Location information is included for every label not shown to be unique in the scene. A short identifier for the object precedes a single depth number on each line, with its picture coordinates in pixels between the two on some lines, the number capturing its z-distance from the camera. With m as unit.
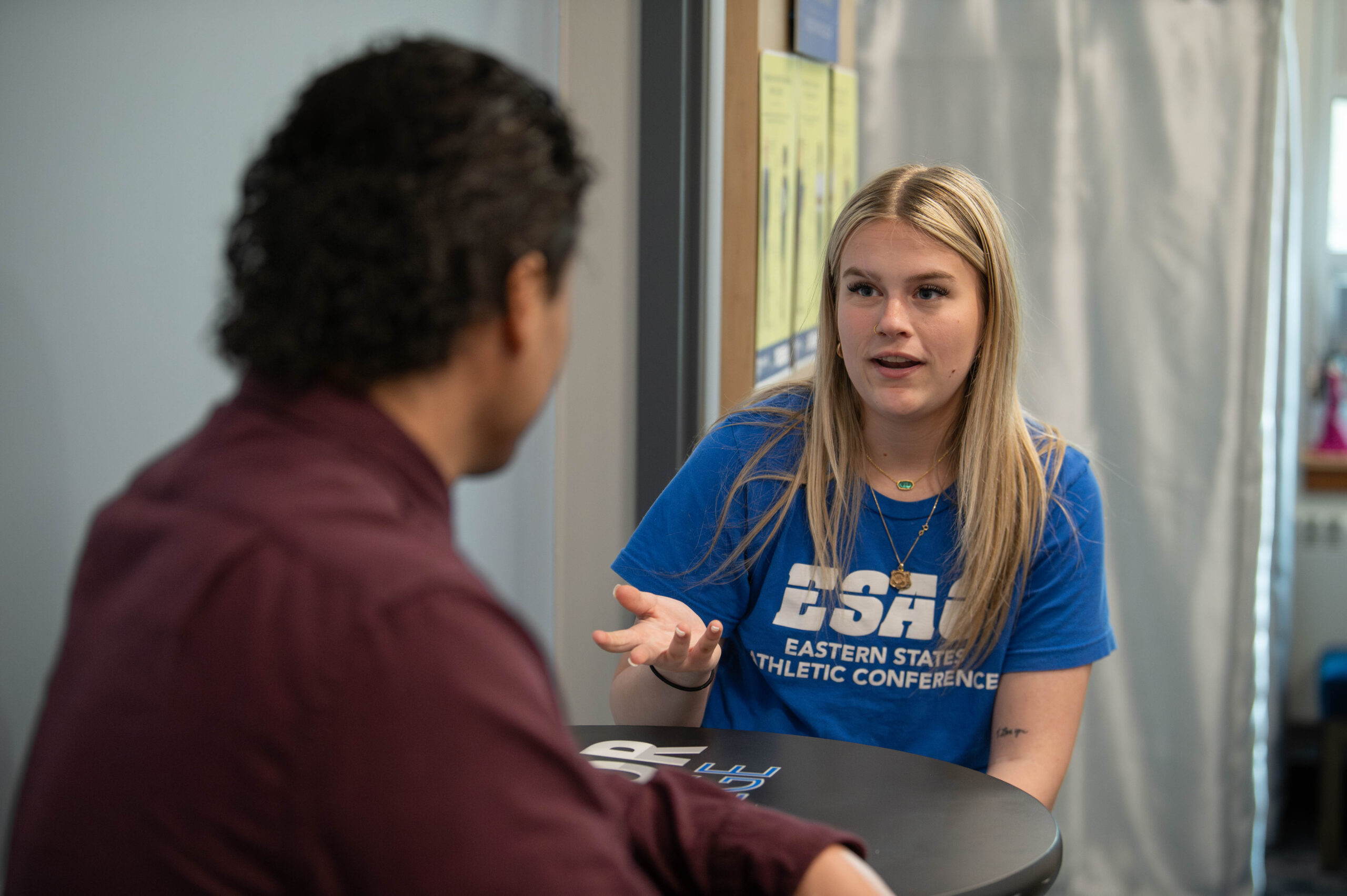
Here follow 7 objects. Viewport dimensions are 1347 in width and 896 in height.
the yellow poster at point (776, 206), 2.43
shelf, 3.76
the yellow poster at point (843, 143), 2.88
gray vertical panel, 2.26
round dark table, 1.07
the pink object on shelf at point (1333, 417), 3.80
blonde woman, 1.64
